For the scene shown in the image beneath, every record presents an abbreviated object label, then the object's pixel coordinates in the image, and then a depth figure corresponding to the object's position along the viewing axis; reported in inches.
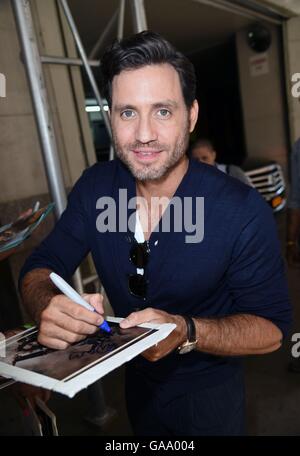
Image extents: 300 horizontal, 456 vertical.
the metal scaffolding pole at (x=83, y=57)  94.3
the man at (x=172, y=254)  48.8
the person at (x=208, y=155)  156.8
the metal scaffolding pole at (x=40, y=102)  79.4
